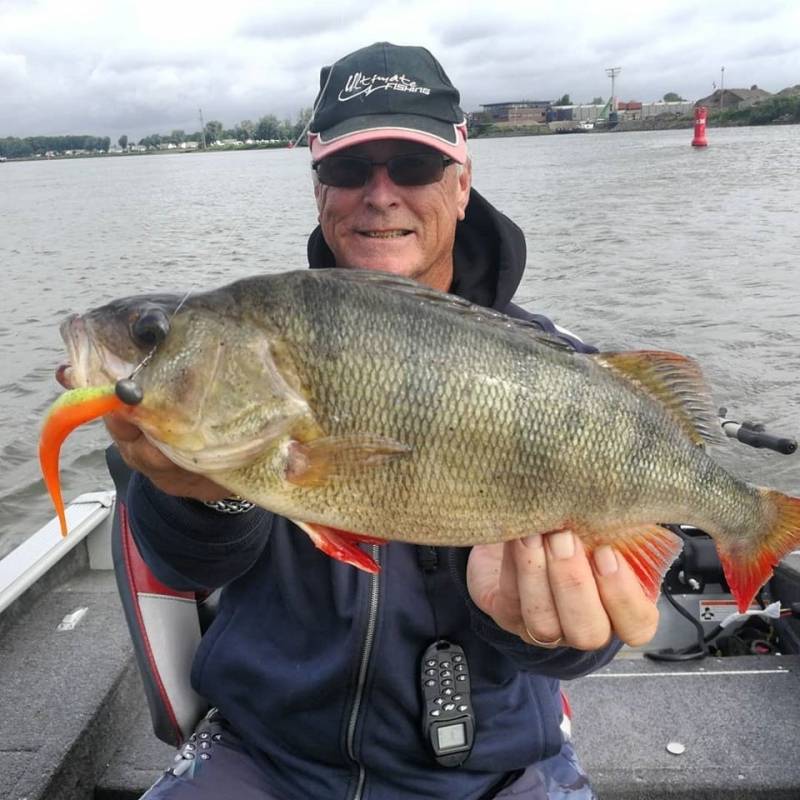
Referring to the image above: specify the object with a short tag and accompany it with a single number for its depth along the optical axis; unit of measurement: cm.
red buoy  5397
